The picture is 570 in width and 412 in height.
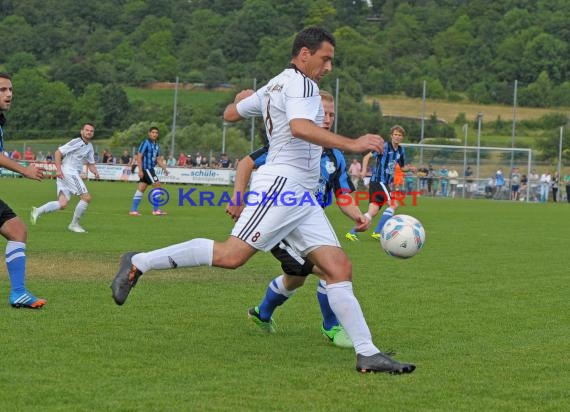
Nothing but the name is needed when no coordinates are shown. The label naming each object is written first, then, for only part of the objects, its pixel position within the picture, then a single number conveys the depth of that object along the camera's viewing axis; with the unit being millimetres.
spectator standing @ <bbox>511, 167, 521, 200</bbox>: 48656
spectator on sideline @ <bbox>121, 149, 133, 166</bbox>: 55406
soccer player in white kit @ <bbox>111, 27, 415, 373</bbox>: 6848
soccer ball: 8328
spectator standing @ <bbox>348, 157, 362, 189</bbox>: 47484
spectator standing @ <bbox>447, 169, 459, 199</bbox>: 48688
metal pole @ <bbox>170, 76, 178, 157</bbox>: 57588
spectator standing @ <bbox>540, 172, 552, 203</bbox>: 49031
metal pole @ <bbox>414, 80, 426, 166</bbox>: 48250
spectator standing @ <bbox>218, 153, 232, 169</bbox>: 53575
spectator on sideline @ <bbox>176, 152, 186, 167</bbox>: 56531
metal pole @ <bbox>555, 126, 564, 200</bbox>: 50566
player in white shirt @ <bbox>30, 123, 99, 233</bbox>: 18938
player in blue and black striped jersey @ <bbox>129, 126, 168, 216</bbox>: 25266
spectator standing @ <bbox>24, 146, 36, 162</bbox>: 57512
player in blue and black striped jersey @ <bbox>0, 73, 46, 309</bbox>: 9125
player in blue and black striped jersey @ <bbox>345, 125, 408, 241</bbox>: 19531
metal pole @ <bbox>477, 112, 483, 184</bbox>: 48784
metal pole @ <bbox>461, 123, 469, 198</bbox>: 48500
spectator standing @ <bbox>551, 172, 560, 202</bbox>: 49406
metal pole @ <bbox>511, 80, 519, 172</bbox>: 49394
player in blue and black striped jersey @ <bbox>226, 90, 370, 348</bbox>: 7746
